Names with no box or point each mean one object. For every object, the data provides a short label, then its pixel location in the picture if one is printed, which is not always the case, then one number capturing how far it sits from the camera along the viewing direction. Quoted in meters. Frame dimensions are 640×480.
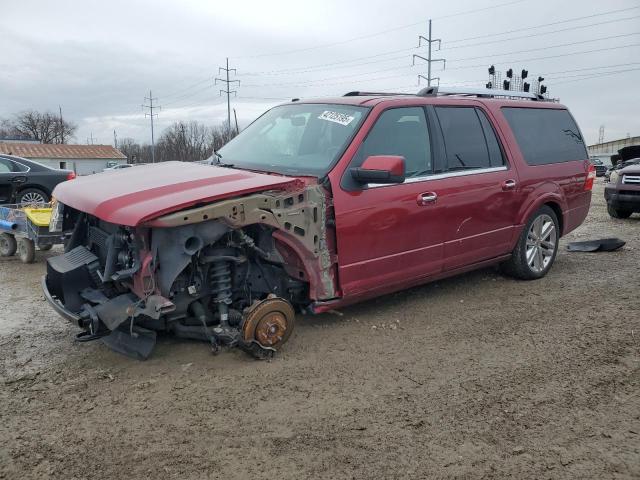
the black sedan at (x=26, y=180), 11.73
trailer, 6.38
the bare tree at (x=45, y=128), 92.25
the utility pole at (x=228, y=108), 60.06
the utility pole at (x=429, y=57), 54.19
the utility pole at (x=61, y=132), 95.31
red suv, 3.46
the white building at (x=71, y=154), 65.06
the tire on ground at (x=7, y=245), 7.53
